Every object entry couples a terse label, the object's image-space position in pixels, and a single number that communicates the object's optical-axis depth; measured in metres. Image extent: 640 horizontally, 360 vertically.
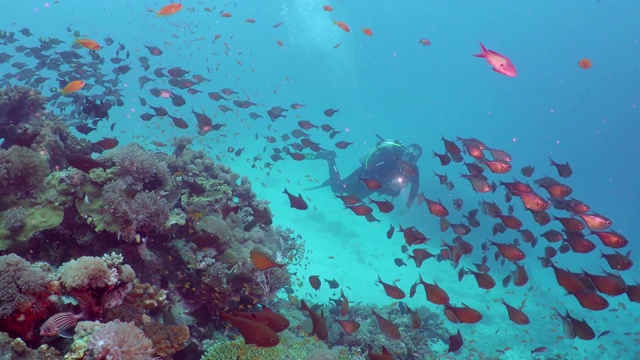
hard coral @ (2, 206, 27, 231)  4.16
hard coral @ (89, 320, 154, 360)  2.97
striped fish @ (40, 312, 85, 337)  3.07
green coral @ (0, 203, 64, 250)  4.14
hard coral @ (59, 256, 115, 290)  3.38
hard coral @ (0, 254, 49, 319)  2.97
